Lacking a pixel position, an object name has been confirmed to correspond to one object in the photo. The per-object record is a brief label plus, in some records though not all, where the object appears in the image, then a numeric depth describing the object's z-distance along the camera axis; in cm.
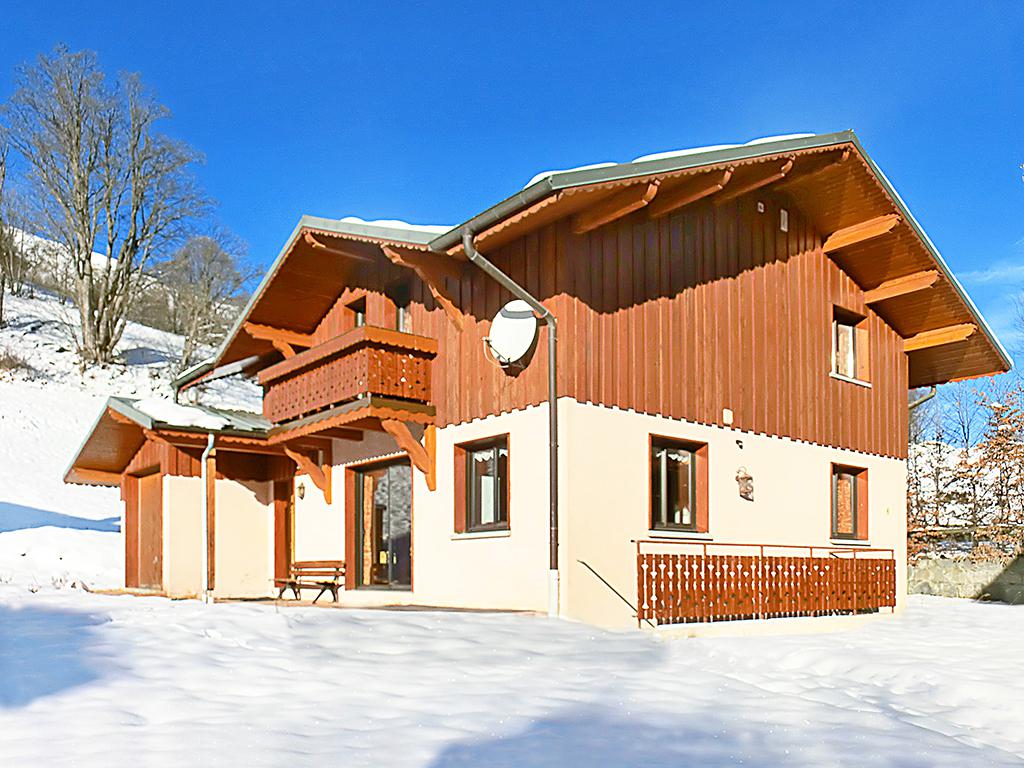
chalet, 1066
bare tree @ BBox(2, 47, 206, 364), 3469
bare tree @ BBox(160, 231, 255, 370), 3997
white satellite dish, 1082
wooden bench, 1307
